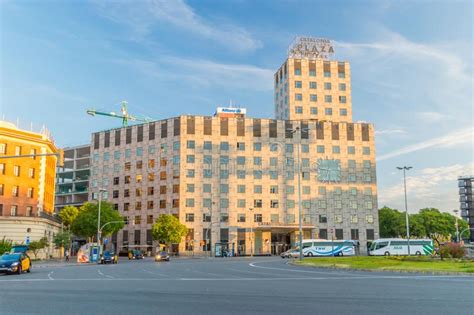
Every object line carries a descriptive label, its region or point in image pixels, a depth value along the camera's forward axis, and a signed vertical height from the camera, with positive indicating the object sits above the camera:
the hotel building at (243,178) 98.81 +12.05
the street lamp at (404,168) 63.86 +8.80
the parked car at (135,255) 82.08 -4.09
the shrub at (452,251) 42.09 -1.68
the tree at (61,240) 67.25 -1.23
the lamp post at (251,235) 97.54 -0.66
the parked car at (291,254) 70.81 -3.36
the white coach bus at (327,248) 74.50 -2.56
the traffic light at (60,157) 26.54 +4.21
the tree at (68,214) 90.69 +3.43
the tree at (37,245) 57.74 -1.69
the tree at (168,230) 87.56 +0.32
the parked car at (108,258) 55.80 -3.16
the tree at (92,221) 79.52 +1.79
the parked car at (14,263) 28.91 -1.99
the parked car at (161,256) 65.44 -3.42
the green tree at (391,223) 126.14 +2.52
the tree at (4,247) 48.47 -1.64
